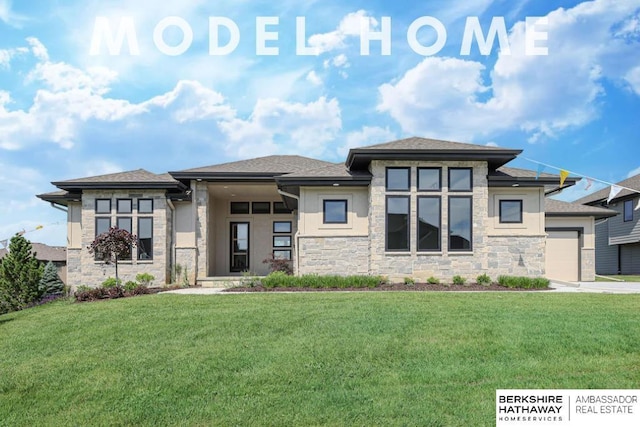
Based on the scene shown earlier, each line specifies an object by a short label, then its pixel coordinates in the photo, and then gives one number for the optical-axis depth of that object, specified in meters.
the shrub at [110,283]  15.82
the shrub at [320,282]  14.34
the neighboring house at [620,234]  25.95
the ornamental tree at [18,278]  17.67
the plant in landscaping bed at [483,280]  15.04
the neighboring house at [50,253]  30.69
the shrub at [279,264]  18.65
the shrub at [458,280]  15.00
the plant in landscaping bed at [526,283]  14.49
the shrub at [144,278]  17.11
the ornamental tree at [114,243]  15.56
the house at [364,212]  15.29
